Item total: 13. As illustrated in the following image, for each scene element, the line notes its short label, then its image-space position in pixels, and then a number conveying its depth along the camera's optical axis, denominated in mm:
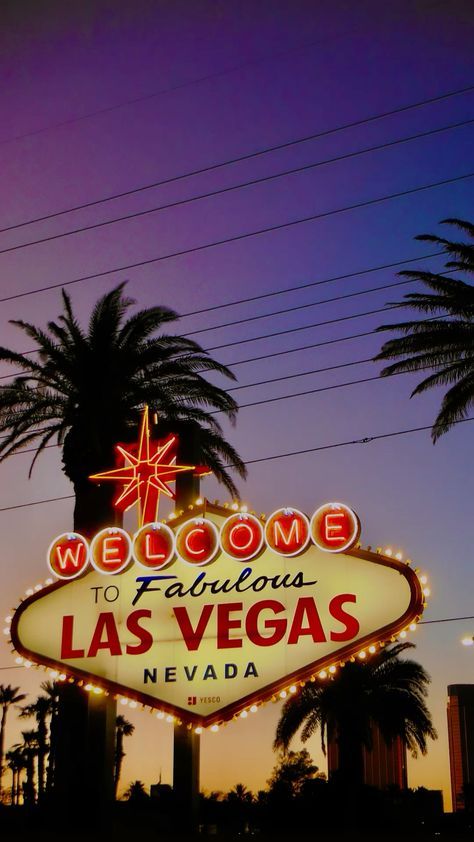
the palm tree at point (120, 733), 73750
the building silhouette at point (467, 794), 49044
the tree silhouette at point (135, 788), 76062
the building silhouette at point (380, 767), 166475
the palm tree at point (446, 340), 27875
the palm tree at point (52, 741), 29766
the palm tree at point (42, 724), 71250
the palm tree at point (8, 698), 98956
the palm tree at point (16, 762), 98500
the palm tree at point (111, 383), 27438
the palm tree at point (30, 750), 90625
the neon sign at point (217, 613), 21391
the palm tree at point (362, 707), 40031
